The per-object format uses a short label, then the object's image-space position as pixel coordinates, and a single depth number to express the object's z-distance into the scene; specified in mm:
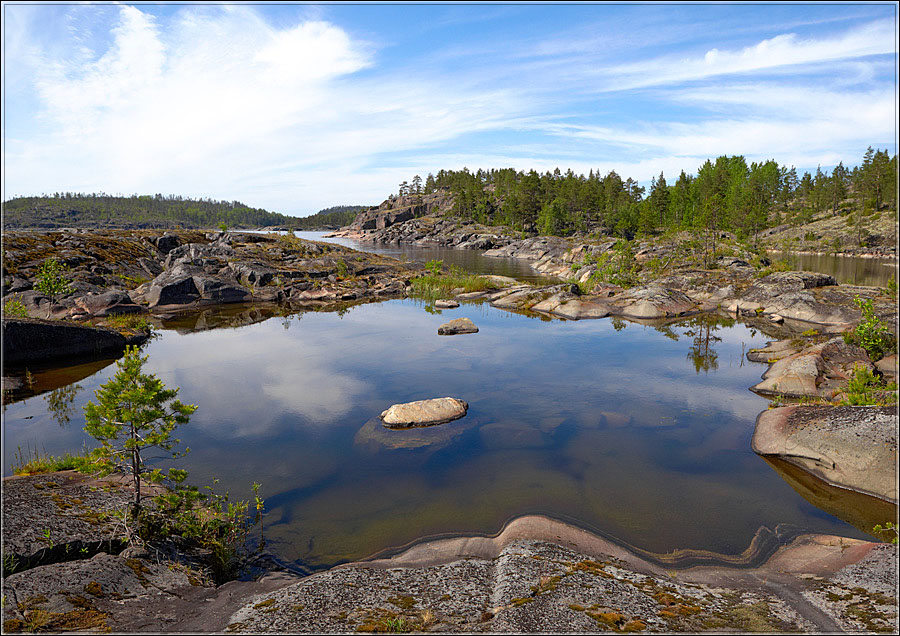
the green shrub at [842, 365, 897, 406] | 20078
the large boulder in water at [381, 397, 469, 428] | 23469
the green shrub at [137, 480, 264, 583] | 13258
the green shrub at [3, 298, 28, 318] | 36469
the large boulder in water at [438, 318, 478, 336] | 42381
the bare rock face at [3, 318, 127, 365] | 30219
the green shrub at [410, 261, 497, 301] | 62219
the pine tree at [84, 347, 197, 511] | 11945
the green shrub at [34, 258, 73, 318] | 42844
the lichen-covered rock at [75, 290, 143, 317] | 44688
